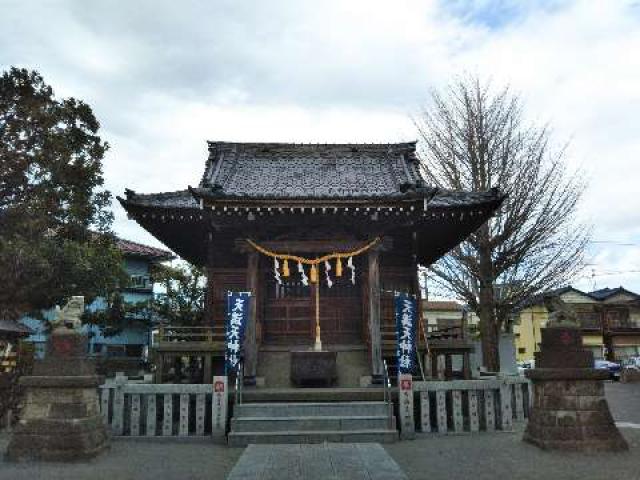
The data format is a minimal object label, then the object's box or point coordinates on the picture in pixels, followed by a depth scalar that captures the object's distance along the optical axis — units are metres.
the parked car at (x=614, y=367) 33.68
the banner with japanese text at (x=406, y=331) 11.50
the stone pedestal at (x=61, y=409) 7.81
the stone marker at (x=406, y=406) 9.62
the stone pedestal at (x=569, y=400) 8.11
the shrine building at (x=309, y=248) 11.97
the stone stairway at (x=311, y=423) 9.29
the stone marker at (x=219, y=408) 9.55
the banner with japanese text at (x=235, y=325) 11.31
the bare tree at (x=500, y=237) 17.20
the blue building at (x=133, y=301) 29.73
